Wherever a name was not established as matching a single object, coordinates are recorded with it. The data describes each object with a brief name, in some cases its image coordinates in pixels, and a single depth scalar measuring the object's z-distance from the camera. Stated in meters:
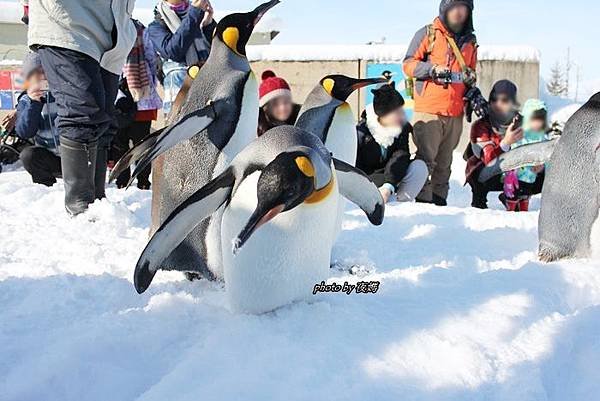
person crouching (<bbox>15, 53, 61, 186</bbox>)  4.26
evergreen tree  29.68
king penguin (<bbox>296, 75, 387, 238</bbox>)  2.46
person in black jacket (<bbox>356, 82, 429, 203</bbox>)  4.21
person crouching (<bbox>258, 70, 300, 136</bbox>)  3.67
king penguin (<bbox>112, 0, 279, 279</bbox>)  1.91
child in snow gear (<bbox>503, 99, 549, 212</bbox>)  4.25
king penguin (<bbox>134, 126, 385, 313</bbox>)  1.39
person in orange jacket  4.11
